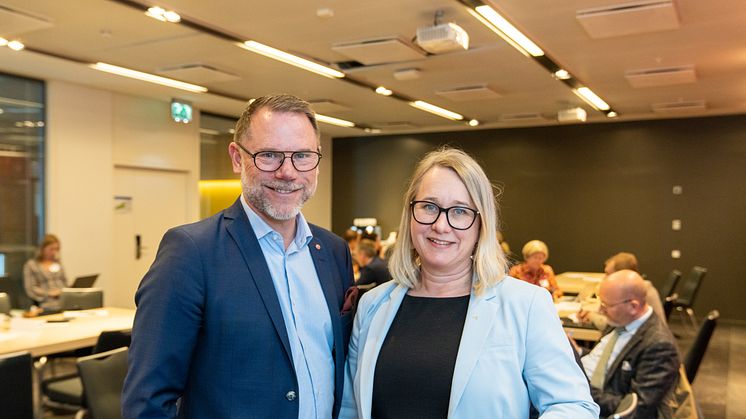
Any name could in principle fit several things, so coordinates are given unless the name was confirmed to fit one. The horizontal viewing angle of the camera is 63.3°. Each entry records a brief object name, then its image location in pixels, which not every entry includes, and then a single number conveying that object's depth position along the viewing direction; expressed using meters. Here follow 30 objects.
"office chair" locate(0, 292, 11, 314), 5.18
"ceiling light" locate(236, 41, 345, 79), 6.12
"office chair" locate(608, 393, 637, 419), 2.74
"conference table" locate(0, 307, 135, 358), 4.10
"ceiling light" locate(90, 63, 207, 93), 7.20
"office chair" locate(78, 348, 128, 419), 2.99
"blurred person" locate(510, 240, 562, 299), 6.62
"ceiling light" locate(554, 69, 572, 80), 7.21
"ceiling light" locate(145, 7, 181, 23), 4.96
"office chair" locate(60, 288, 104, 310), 5.64
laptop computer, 6.35
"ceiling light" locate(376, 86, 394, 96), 8.32
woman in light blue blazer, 1.55
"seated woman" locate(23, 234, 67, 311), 6.75
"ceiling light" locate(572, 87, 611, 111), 8.48
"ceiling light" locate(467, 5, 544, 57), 4.99
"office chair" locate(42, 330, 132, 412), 3.86
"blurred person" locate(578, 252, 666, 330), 4.70
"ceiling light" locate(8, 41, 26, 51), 6.14
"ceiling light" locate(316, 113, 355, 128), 10.94
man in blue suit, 1.52
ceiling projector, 5.02
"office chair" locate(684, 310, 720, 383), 3.60
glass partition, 7.71
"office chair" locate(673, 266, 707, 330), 8.12
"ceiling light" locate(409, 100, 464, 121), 9.62
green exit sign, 9.32
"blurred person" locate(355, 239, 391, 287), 6.35
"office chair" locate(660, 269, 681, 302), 7.59
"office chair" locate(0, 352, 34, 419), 2.93
